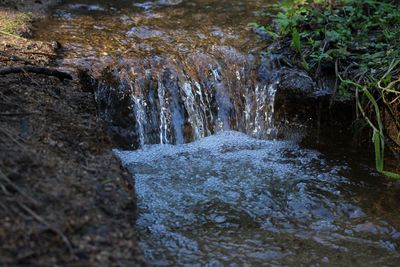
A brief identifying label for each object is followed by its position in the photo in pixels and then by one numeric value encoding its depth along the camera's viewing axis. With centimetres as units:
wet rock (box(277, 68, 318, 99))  450
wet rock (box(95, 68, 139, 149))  447
